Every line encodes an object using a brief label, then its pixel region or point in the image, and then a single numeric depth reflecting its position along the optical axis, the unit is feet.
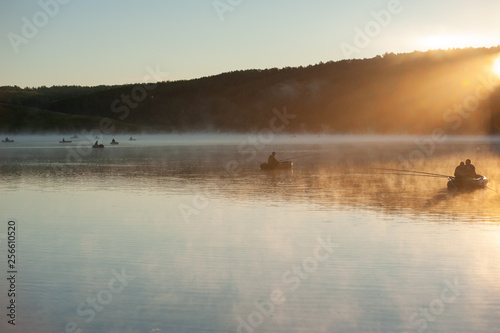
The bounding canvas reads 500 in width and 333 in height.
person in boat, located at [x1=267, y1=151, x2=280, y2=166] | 205.46
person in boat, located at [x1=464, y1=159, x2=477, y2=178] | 147.54
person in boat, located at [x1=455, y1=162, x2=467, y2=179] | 146.72
